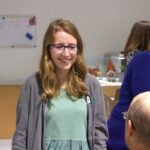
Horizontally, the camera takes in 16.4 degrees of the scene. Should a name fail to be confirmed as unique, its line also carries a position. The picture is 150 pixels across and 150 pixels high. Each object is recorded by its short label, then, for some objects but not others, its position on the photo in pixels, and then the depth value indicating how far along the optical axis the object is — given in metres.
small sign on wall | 5.21
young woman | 2.47
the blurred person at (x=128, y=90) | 2.33
